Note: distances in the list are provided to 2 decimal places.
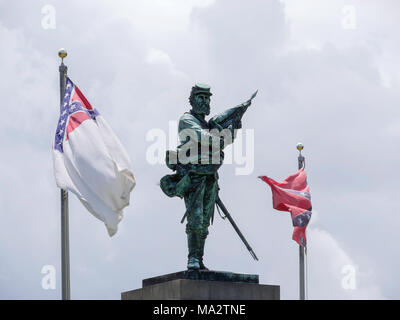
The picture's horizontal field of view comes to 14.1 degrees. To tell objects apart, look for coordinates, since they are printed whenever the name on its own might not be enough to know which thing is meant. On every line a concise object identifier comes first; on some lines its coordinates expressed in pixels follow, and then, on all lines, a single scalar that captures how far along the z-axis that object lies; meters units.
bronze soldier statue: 32.66
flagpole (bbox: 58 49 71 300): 33.88
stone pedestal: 31.44
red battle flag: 41.50
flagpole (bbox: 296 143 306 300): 41.00
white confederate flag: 33.31
